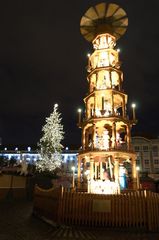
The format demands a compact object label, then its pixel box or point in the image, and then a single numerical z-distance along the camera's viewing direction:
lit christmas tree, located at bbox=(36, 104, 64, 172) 39.34
